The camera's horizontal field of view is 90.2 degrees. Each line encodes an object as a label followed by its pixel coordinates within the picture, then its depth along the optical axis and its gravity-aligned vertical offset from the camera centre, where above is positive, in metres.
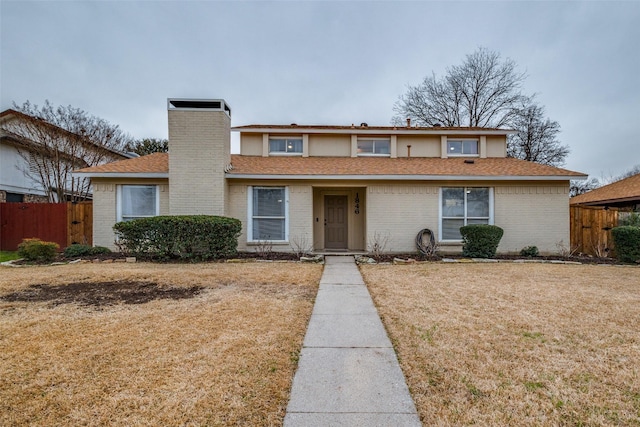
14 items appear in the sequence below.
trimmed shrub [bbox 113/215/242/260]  9.14 -0.61
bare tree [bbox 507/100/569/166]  23.05 +5.62
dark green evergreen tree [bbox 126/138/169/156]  28.50 +6.30
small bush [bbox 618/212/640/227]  10.31 -0.19
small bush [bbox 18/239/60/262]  9.08 -1.02
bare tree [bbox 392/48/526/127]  23.05 +9.02
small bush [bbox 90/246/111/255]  10.22 -1.17
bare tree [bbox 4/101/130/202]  14.76 +3.43
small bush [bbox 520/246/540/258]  10.76 -1.29
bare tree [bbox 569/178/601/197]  27.08 +2.34
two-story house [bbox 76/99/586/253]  10.30 +0.77
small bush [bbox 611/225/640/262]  9.59 -0.88
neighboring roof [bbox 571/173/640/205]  14.55 +1.01
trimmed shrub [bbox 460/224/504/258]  10.05 -0.81
